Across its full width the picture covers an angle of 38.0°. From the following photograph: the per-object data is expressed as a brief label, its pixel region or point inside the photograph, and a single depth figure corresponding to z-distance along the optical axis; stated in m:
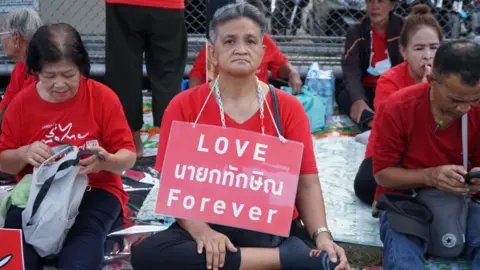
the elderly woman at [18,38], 3.52
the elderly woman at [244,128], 2.47
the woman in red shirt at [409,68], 3.53
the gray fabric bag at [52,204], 2.60
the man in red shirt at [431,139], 2.60
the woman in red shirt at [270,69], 4.65
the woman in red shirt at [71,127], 2.75
